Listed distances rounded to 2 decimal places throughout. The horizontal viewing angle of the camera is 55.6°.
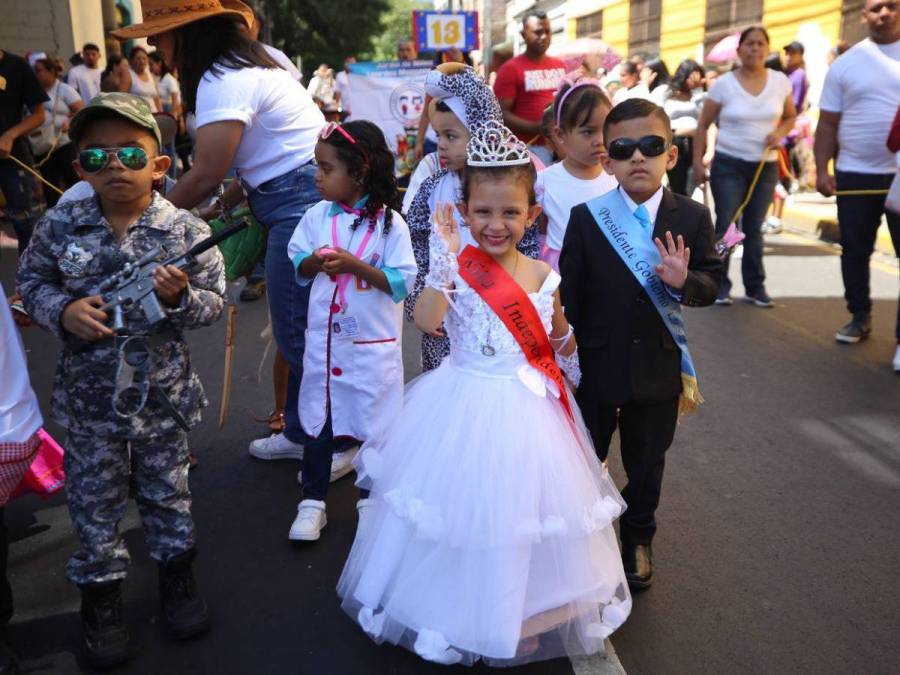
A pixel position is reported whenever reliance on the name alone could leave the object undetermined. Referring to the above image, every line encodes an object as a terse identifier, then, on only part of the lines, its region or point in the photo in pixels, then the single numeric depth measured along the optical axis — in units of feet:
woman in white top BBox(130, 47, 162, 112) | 41.57
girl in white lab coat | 11.11
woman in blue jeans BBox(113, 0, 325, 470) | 11.01
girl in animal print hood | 11.67
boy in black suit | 9.53
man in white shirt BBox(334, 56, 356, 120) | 42.85
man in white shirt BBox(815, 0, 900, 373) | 18.53
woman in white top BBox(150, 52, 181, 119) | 45.78
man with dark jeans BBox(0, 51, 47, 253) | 22.94
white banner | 40.88
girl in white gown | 8.39
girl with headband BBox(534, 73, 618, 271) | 11.91
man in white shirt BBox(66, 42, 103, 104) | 40.40
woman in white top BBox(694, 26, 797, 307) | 22.38
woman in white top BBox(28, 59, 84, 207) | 29.96
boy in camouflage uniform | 8.72
